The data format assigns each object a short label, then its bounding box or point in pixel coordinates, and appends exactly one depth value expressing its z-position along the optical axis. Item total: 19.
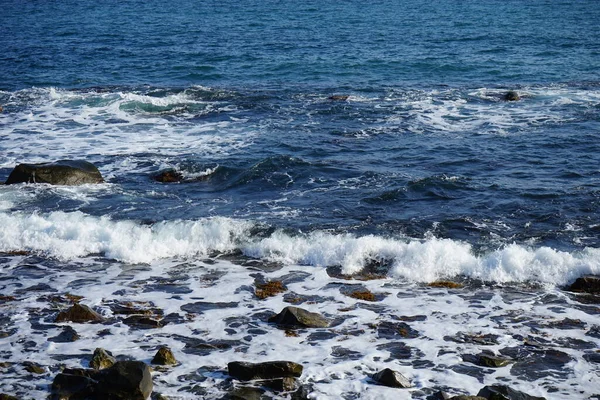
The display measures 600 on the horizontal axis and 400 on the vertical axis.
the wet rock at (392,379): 11.01
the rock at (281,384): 10.91
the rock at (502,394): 10.29
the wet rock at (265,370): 11.15
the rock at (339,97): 31.82
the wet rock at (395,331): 12.88
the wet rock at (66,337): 12.45
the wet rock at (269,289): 14.66
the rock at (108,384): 10.38
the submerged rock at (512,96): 31.39
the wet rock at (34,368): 11.36
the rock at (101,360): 11.36
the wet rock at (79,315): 13.25
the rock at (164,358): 11.67
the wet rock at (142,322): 13.14
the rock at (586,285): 14.85
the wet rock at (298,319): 13.09
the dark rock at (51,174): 21.31
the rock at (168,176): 22.09
